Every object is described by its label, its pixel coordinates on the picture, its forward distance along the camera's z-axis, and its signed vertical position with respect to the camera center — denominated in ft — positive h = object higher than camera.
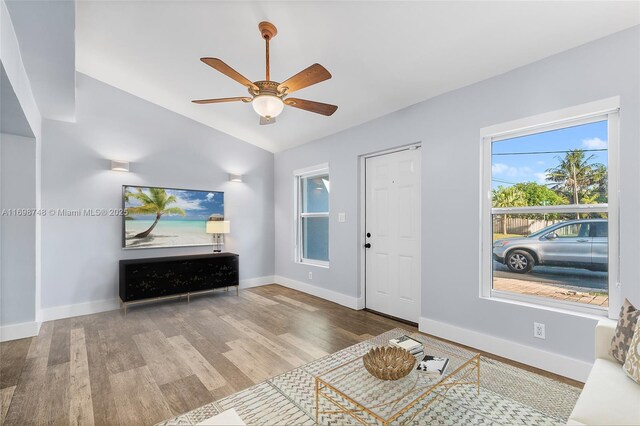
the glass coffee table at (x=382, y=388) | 4.87 -3.04
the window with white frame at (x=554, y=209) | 7.51 +0.10
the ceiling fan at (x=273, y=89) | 6.83 +3.04
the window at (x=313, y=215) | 16.21 -0.09
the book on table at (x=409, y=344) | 6.34 -2.81
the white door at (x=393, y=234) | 11.82 -0.84
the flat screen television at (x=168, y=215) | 14.21 -0.08
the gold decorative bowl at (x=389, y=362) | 5.42 -2.77
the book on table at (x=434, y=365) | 5.72 -2.95
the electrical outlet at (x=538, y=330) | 8.14 -3.14
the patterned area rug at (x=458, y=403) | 6.18 -4.16
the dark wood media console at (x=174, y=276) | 13.12 -2.92
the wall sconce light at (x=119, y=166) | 13.44 +2.14
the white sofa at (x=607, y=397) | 4.02 -2.69
